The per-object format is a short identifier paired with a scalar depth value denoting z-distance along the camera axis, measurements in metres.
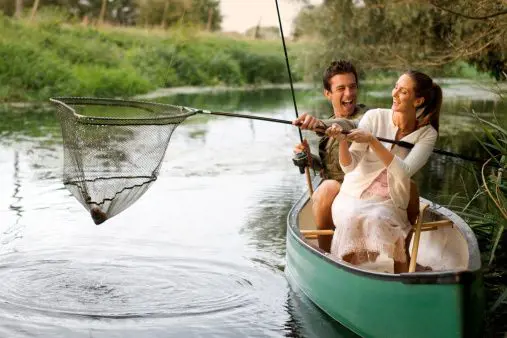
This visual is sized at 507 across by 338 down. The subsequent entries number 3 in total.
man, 5.81
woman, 5.12
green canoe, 4.57
